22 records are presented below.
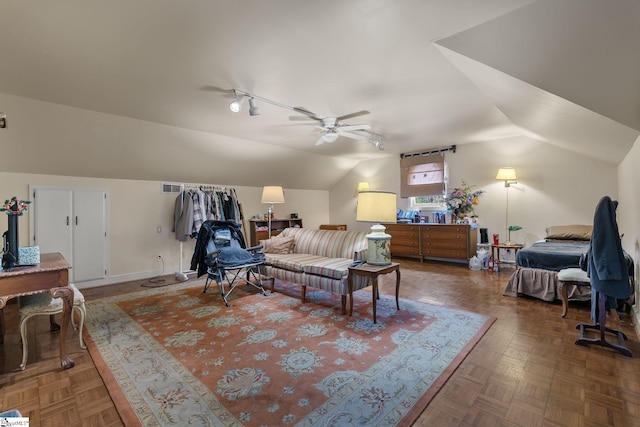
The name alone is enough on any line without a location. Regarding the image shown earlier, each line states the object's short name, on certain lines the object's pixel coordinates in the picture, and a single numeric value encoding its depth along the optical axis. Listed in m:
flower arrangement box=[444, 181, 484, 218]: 6.10
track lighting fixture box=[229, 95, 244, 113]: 3.12
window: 6.55
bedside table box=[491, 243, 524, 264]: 5.11
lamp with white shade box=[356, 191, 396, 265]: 2.96
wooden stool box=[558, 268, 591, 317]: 3.05
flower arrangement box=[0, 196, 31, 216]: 2.22
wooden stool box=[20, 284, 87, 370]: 2.28
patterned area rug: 1.77
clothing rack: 5.12
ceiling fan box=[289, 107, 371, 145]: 4.00
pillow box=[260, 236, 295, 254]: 4.58
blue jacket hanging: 2.33
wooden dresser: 5.86
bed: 3.56
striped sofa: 3.37
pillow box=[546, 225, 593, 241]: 4.65
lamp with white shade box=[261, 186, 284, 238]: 5.26
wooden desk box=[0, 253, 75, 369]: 2.04
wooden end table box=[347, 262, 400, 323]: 3.07
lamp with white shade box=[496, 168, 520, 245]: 5.37
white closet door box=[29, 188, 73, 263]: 4.28
